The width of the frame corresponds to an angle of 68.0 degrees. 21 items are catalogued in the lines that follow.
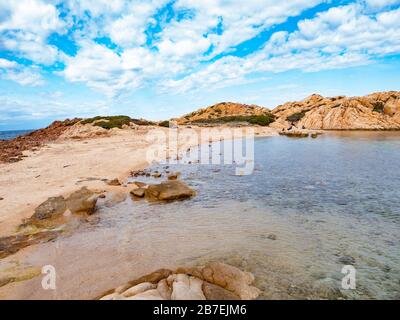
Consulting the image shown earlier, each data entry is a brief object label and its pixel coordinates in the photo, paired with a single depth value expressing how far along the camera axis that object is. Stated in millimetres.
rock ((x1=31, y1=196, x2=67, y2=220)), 13516
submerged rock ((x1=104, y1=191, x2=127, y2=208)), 16312
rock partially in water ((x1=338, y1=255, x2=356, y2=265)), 9500
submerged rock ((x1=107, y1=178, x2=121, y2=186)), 19666
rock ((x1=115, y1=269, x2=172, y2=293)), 7980
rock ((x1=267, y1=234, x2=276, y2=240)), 11455
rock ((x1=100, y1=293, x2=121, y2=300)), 7211
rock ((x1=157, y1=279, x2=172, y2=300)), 7282
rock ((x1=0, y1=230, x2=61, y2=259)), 10656
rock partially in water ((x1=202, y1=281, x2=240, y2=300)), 7414
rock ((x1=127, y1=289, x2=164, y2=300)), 6926
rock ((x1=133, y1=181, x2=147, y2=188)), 19688
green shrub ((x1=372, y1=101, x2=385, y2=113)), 80669
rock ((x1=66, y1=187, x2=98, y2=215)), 14509
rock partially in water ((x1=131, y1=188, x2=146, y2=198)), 17483
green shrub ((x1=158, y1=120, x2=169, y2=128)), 80775
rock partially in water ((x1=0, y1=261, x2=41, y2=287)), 8759
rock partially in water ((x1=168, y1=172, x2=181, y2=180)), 22956
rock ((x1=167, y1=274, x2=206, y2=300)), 7199
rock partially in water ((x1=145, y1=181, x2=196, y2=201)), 17047
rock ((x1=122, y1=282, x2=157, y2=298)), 7320
